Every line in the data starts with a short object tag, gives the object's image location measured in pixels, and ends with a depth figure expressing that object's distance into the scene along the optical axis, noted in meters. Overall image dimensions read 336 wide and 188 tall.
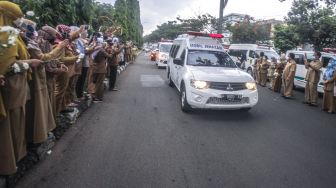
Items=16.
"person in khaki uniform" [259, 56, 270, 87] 15.99
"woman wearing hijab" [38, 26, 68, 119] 5.37
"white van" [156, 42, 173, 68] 22.98
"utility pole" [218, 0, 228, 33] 24.39
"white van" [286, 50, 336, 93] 13.99
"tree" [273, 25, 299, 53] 23.09
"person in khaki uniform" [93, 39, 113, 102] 9.22
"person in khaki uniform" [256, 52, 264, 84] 16.45
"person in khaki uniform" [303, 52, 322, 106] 10.84
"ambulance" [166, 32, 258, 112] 7.86
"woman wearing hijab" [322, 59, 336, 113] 9.82
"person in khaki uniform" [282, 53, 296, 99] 12.27
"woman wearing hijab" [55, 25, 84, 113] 6.23
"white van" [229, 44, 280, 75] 18.94
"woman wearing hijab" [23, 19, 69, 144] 4.57
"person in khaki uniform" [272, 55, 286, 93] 13.89
